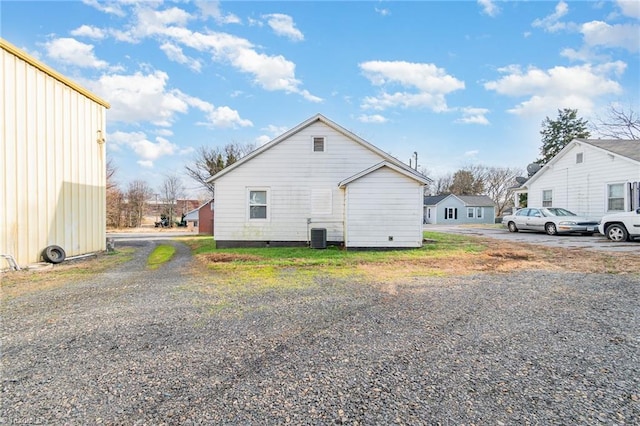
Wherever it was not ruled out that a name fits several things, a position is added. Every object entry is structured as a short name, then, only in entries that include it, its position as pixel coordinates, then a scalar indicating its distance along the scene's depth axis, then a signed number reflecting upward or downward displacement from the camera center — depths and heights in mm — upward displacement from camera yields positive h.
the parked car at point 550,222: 14383 -463
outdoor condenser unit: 11836 -963
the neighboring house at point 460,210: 40031 +223
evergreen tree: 34750 +8861
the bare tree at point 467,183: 49688 +4431
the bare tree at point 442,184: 53519 +4715
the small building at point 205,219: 24891 -569
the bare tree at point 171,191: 46444 +3083
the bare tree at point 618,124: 22688 +6395
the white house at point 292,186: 12539 +999
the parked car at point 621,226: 11273 -510
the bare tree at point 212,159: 34156 +5728
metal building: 7848 +1444
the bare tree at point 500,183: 49469 +4393
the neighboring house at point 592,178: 14188 +1682
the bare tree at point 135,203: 37812 +1027
